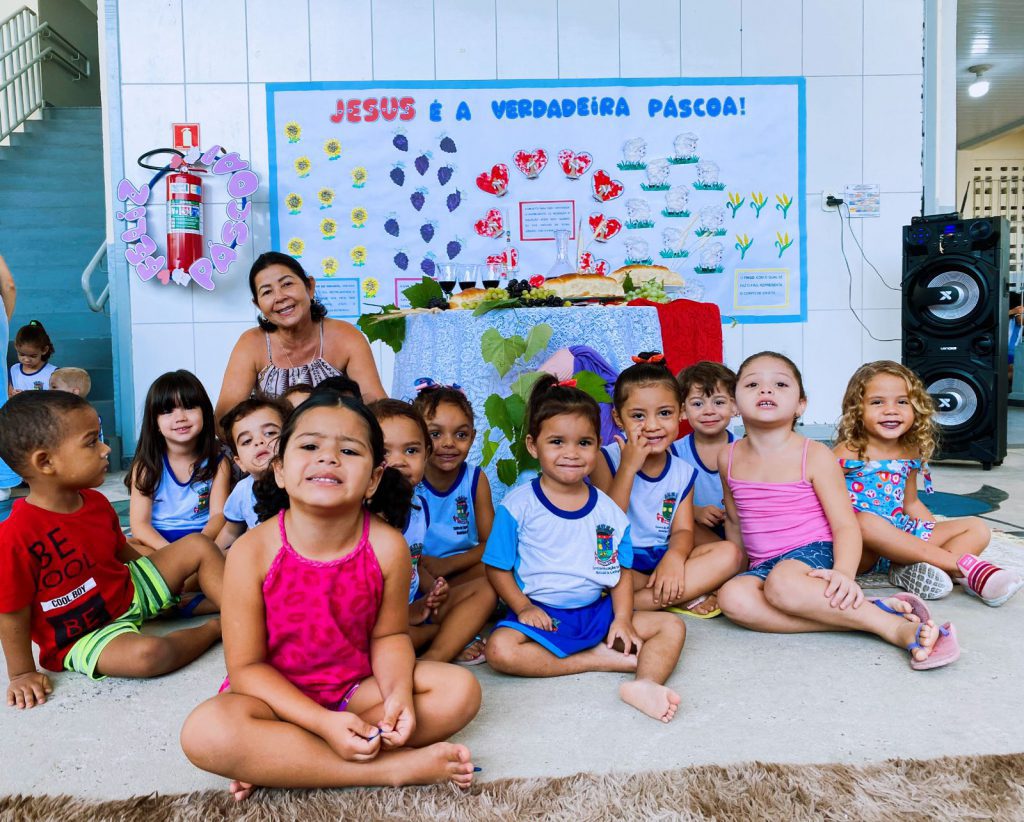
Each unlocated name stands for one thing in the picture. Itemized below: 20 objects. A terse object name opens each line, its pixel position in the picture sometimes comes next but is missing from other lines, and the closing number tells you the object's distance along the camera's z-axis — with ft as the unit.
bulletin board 14.06
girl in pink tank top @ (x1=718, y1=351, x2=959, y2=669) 5.42
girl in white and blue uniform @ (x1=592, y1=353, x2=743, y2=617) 6.07
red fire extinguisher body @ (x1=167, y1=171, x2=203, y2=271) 13.43
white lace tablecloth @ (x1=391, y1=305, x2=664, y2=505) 7.68
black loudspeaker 12.48
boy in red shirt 4.75
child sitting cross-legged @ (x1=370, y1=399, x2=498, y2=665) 5.35
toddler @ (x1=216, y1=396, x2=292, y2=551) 6.51
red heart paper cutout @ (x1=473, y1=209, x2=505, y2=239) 14.25
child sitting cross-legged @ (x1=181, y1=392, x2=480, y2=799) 3.67
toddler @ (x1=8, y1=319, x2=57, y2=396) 13.41
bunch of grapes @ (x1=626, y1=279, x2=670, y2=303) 8.77
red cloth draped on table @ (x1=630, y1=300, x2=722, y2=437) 8.48
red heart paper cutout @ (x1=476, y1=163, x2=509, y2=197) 14.19
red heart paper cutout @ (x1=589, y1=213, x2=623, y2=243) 14.35
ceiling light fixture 23.35
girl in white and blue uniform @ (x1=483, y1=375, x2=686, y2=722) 5.06
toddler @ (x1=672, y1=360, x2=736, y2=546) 7.00
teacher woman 8.04
